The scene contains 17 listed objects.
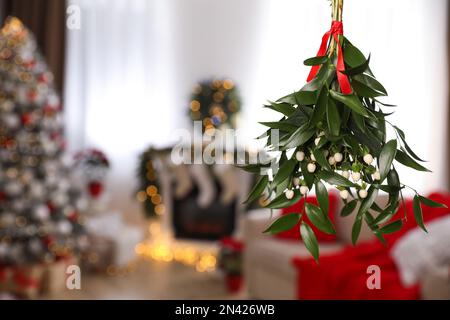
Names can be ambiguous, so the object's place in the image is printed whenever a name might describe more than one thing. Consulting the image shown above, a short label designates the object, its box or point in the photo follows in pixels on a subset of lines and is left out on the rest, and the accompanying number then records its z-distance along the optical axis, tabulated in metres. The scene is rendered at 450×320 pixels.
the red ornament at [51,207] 3.96
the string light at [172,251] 4.98
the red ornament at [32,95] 3.91
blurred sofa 3.42
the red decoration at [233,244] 4.18
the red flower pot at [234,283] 4.14
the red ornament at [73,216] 4.07
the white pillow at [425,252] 2.62
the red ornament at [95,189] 4.74
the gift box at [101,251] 4.59
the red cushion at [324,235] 3.76
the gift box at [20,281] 3.82
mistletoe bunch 0.75
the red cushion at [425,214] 3.03
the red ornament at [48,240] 3.93
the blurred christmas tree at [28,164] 3.80
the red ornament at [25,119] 3.87
